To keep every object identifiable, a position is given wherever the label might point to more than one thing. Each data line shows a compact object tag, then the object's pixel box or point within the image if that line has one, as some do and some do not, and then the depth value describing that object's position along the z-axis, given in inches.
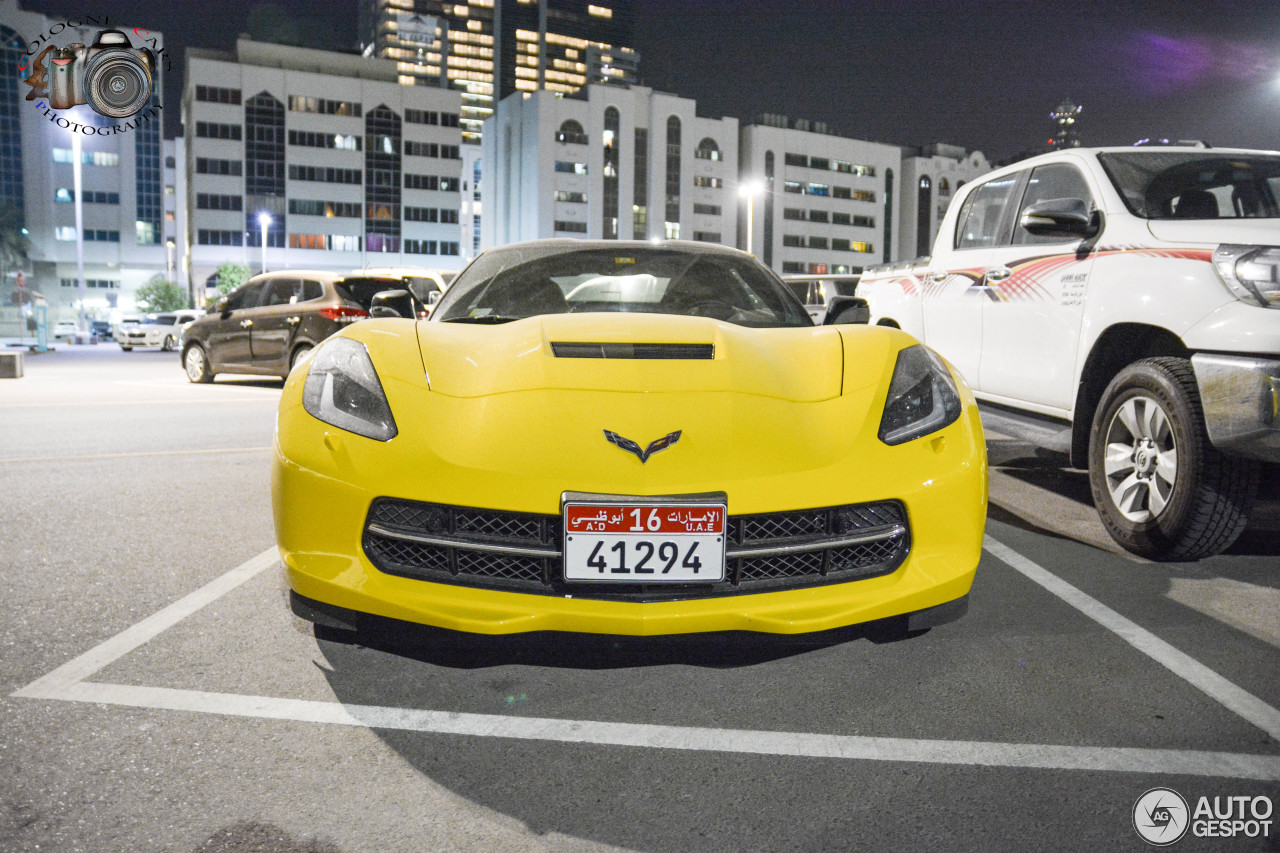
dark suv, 534.0
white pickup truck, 144.1
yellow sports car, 92.5
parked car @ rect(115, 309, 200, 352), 1317.7
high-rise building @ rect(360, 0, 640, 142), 7465.6
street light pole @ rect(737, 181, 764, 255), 1184.2
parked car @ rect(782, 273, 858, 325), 692.1
